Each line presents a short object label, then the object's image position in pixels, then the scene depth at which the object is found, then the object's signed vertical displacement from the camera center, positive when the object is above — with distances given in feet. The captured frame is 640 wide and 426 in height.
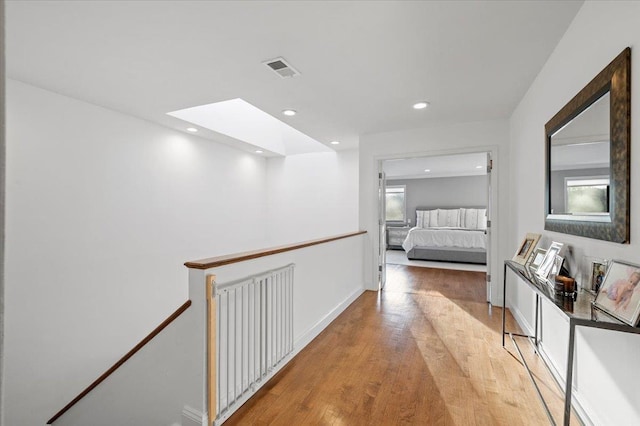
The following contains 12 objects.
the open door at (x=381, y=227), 14.65 -0.75
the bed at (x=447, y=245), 21.16 -2.39
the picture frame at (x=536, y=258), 7.04 -1.12
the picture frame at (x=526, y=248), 7.80 -0.96
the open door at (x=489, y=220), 12.48 -0.31
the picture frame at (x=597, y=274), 4.88 -1.03
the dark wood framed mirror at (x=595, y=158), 4.30 +0.98
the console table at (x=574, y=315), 3.69 -1.40
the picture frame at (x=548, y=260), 6.18 -1.03
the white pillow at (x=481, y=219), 26.99 -0.58
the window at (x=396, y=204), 32.42 +0.94
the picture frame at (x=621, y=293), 3.59 -1.07
